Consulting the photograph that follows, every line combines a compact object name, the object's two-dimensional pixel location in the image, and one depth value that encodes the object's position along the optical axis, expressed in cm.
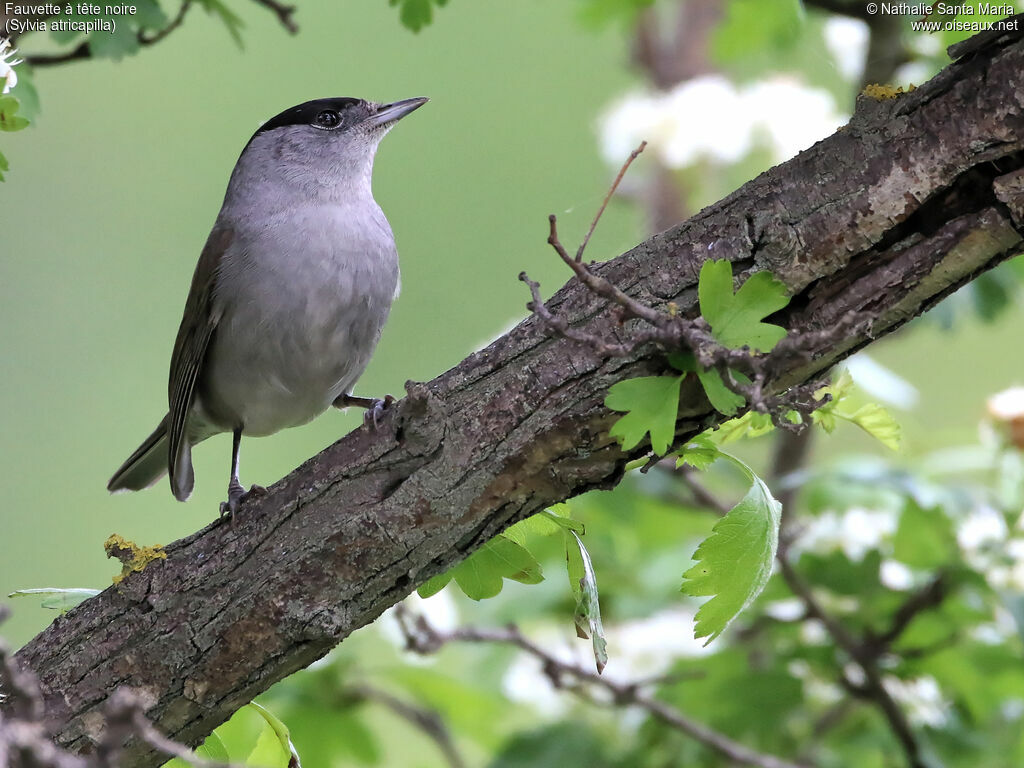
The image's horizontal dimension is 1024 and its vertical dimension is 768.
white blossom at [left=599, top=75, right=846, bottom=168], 862
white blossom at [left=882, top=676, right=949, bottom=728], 657
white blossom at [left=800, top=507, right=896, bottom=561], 691
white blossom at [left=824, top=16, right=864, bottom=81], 802
